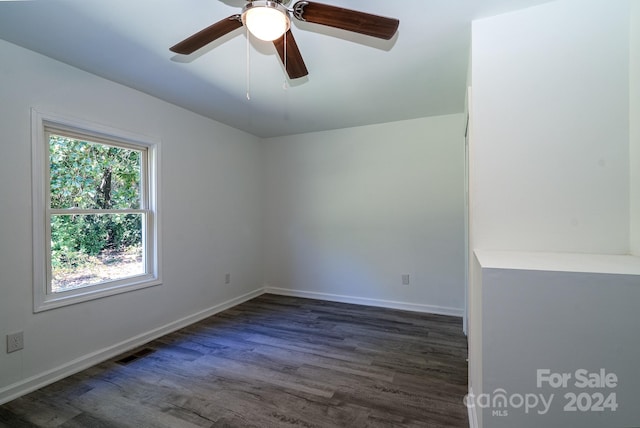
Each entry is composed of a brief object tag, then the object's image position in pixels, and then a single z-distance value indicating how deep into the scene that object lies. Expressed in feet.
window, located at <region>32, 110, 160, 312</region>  7.00
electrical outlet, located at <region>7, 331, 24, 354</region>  6.29
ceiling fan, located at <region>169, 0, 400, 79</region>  4.06
